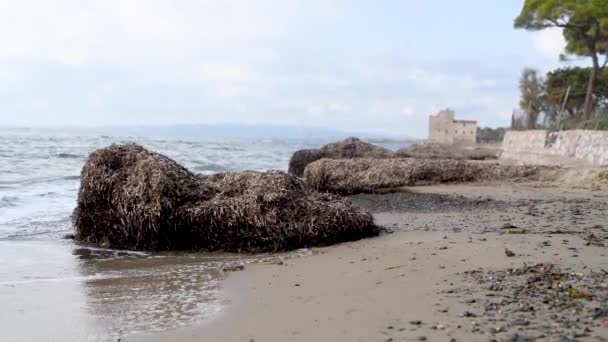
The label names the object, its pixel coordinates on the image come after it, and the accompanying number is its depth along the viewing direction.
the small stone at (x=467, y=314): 3.76
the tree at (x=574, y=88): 35.12
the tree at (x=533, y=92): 39.29
